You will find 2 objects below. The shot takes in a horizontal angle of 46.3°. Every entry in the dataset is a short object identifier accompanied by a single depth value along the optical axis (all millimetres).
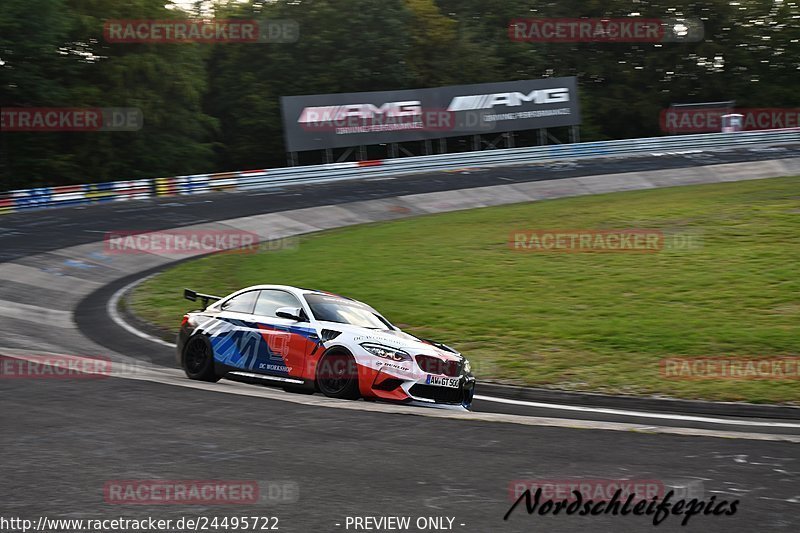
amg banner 42062
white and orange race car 10312
